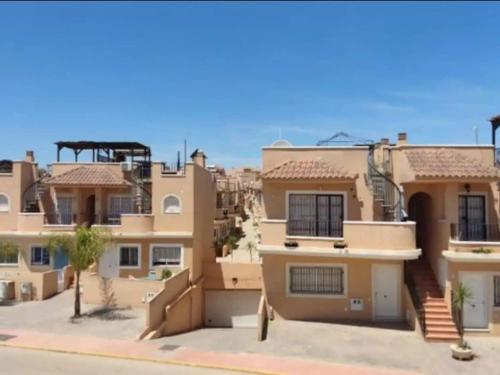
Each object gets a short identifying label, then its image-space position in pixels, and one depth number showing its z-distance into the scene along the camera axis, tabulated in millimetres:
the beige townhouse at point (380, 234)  21125
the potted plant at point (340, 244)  21562
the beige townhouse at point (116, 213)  28641
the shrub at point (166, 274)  26703
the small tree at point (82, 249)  21750
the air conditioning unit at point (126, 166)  32375
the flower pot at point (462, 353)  17703
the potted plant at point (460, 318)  17781
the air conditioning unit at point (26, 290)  25078
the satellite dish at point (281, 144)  25203
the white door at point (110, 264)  28844
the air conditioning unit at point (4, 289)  24938
